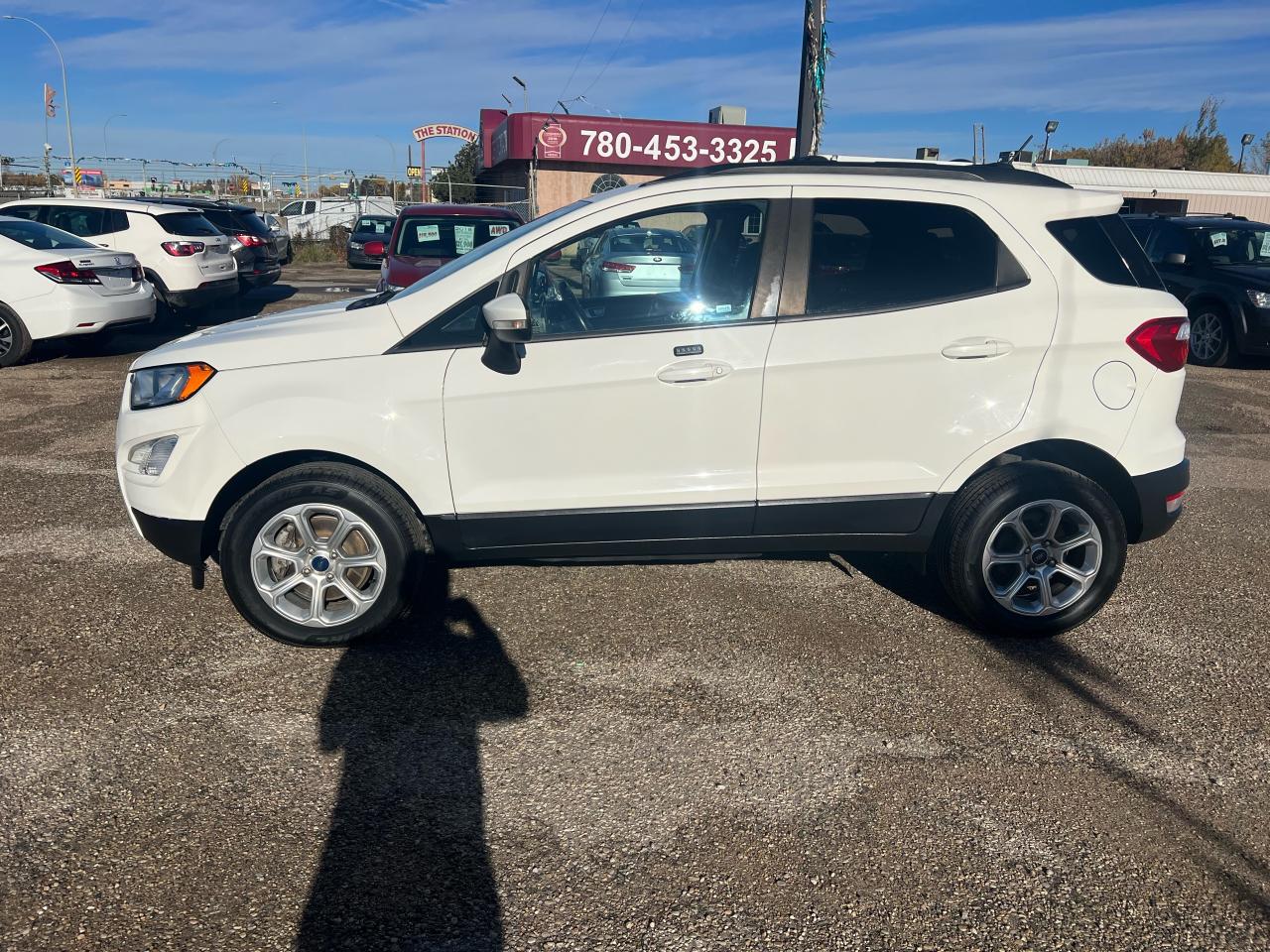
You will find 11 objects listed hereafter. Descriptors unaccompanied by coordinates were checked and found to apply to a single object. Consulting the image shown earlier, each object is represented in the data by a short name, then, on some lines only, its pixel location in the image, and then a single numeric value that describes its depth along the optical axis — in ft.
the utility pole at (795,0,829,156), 39.14
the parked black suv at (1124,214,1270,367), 36.94
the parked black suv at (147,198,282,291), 51.88
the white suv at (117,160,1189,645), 12.72
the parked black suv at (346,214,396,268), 87.30
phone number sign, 115.14
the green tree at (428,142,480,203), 181.91
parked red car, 31.87
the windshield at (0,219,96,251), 34.32
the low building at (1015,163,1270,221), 102.42
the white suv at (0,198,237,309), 42.68
